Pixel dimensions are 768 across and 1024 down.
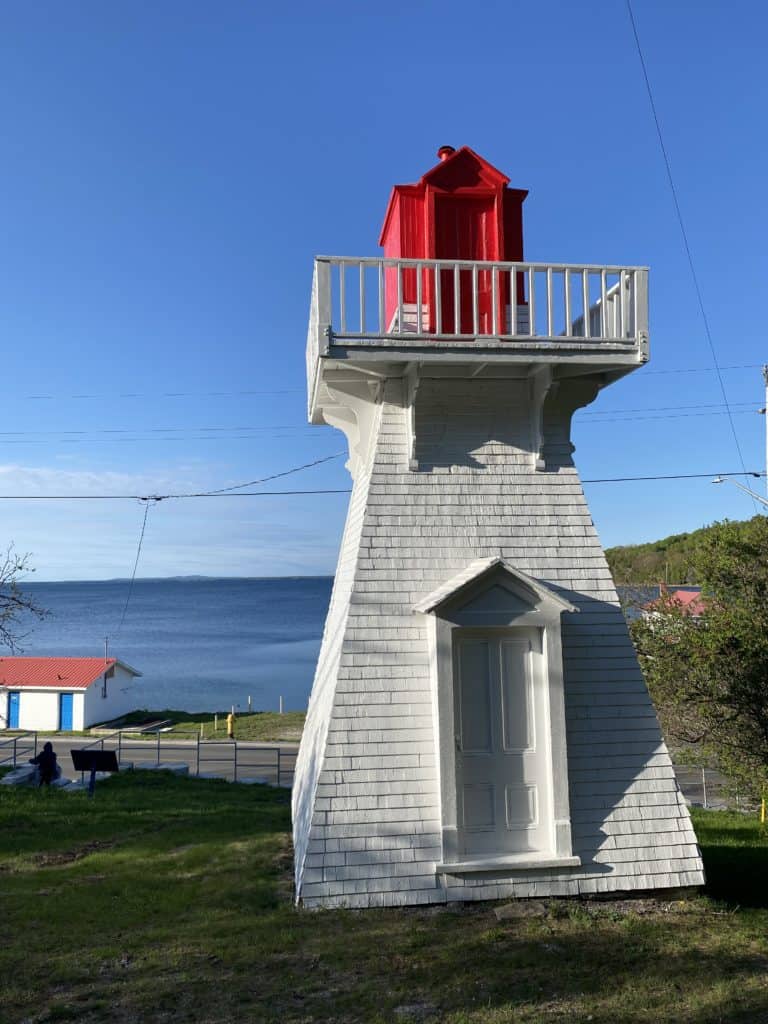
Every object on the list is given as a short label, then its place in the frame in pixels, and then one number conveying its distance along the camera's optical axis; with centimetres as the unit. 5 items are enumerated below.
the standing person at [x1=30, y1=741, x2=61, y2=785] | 1564
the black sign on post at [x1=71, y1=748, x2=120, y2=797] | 1478
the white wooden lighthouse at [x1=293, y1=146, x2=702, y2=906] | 707
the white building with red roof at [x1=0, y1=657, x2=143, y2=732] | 3825
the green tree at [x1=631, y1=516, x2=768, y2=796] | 1159
